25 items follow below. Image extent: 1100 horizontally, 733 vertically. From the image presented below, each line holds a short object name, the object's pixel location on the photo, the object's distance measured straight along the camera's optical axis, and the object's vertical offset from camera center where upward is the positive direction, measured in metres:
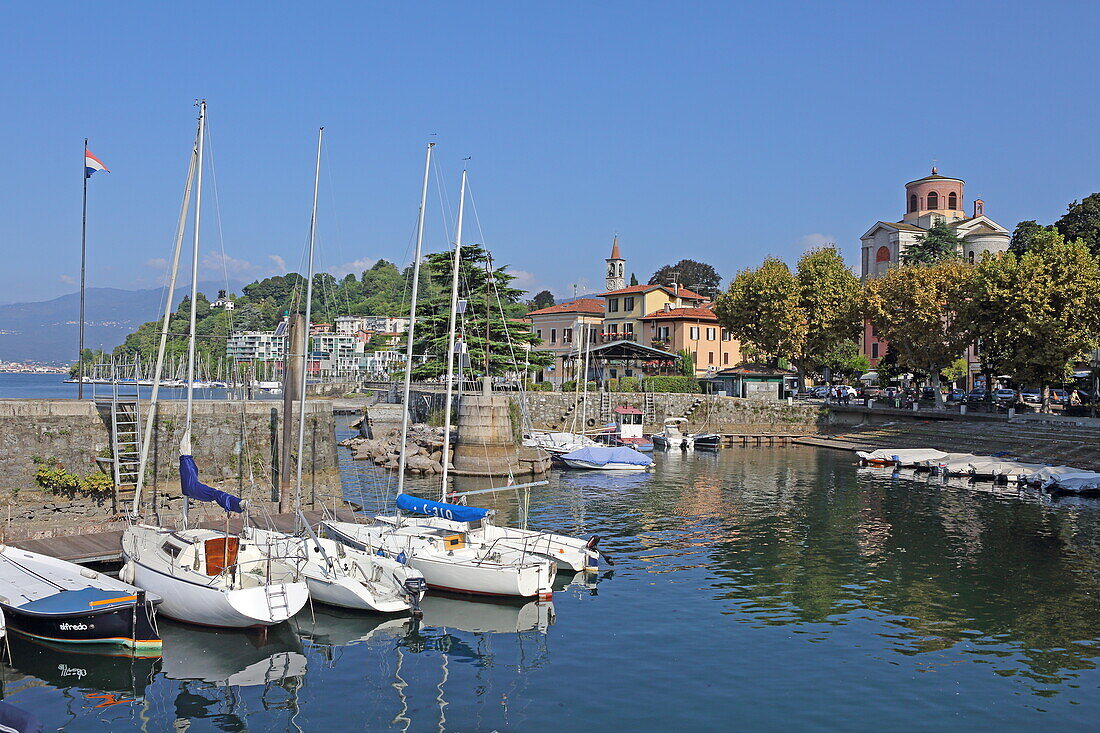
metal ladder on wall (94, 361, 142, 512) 29.73 -2.12
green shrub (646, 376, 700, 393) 82.62 +0.31
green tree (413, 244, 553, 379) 66.69 +4.70
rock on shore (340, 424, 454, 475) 50.62 -4.11
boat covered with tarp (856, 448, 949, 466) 56.22 -3.95
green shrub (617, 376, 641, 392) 81.62 +0.25
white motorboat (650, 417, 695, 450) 67.12 -3.84
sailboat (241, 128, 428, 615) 23.70 -5.09
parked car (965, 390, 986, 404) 74.07 -0.15
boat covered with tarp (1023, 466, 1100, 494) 45.75 -4.24
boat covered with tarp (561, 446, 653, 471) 53.88 -4.32
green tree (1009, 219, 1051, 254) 100.94 +18.24
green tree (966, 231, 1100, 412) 58.66 +5.79
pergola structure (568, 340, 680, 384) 84.12 +2.61
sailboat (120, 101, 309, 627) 21.50 -4.82
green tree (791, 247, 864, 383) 77.81 +7.29
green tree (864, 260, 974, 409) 69.38 +6.22
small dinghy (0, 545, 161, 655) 20.06 -5.17
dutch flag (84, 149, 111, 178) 31.39 +7.24
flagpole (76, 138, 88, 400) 32.97 +4.88
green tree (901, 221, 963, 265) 104.97 +16.94
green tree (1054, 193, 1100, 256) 89.94 +17.75
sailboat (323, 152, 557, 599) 25.30 -4.84
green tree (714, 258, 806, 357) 77.56 +6.85
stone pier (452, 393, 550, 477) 50.88 -2.99
